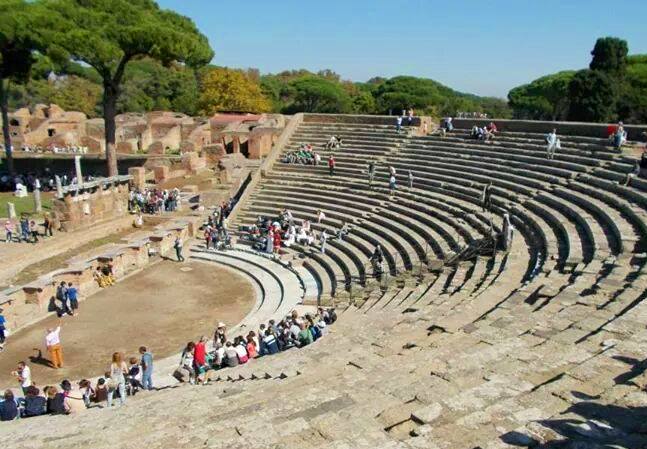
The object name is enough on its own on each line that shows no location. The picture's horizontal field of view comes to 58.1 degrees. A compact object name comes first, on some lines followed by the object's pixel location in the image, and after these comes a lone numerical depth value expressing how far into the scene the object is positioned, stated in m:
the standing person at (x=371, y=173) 23.86
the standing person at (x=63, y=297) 15.86
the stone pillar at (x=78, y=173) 22.72
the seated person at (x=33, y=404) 9.69
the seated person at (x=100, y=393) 10.19
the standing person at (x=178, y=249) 20.69
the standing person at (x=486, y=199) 17.51
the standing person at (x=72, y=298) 15.87
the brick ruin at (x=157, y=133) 39.88
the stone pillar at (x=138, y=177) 30.70
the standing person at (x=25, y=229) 20.84
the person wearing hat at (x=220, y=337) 12.70
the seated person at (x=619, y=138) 18.75
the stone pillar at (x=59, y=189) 21.77
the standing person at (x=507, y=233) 14.19
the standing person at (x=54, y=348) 12.63
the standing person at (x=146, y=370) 11.02
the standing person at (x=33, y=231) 20.87
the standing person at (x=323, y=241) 20.02
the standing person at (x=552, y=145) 20.31
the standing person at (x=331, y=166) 25.97
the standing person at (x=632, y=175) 15.91
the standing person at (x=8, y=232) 20.75
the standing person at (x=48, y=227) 21.55
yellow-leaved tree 59.50
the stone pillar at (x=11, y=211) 23.72
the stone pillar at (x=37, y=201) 25.30
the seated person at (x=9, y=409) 9.66
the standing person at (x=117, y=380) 9.98
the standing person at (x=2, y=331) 13.90
